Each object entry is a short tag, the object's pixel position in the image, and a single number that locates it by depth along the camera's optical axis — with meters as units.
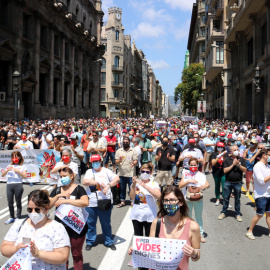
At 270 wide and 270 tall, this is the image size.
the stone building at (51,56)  28.16
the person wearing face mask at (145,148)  11.16
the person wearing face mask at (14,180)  7.39
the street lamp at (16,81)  19.67
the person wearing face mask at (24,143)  11.95
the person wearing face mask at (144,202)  5.16
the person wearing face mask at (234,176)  7.55
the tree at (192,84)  67.26
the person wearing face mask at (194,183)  6.18
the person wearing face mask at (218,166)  8.52
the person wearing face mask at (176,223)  3.27
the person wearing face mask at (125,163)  8.59
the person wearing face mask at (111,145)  13.09
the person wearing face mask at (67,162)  6.34
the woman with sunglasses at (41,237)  3.11
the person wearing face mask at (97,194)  5.72
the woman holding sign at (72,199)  4.49
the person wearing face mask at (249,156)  10.30
